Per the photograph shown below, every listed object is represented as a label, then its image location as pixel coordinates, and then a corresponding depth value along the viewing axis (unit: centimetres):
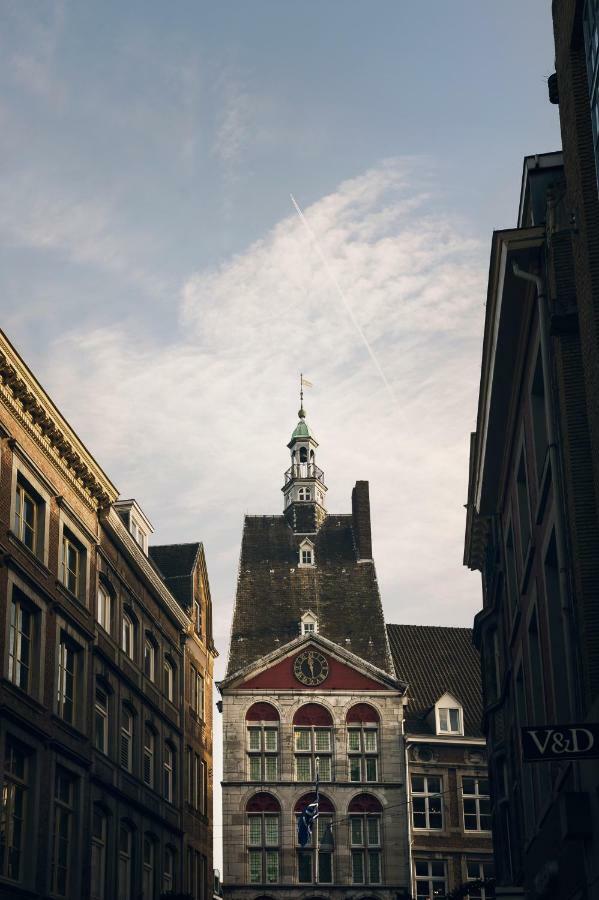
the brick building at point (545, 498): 1786
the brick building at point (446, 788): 6344
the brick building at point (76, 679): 2928
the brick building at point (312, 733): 6362
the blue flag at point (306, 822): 5697
